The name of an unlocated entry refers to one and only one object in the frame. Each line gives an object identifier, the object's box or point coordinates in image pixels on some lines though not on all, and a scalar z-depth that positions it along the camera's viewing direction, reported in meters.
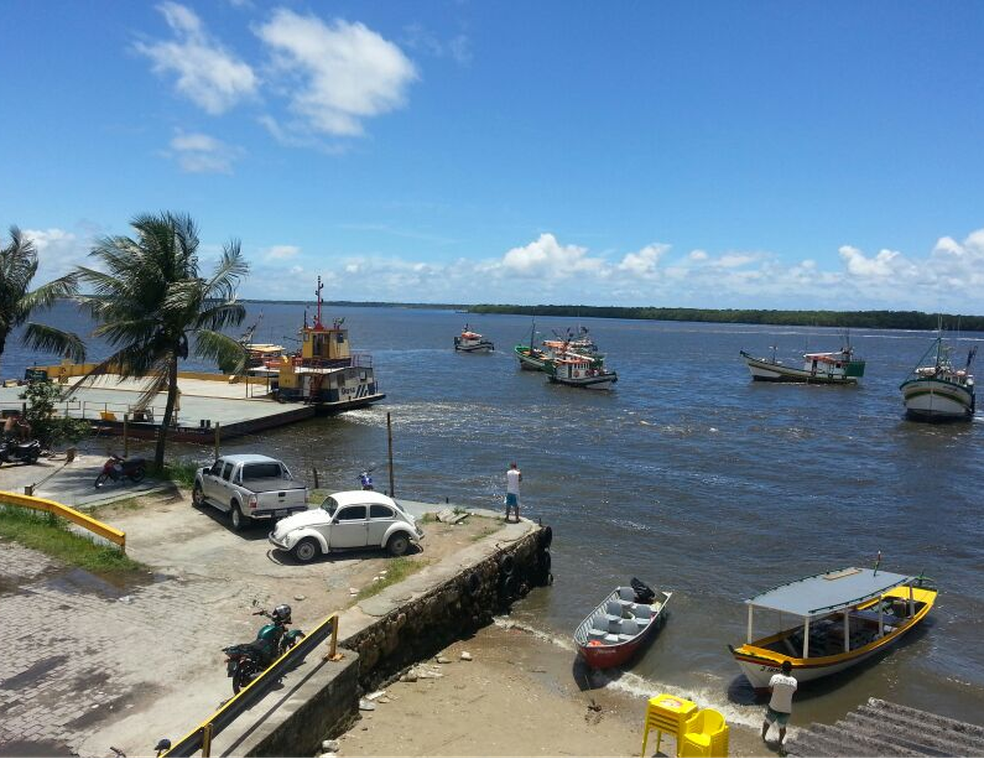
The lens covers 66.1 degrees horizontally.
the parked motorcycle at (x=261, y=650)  10.23
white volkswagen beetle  15.52
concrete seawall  9.39
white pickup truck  16.97
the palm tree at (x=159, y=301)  21.48
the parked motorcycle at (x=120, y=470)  20.67
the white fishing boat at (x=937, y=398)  53.25
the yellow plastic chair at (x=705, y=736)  9.90
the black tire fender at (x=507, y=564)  16.80
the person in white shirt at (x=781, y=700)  11.75
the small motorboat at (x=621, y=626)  14.80
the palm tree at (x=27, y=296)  23.30
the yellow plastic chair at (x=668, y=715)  10.11
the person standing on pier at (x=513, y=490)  19.47
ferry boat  45.16
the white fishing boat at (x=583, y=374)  67.88
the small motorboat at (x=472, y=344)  110.88
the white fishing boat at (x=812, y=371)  78.81
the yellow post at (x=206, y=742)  8.31
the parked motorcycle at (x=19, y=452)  23.09
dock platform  36.28
